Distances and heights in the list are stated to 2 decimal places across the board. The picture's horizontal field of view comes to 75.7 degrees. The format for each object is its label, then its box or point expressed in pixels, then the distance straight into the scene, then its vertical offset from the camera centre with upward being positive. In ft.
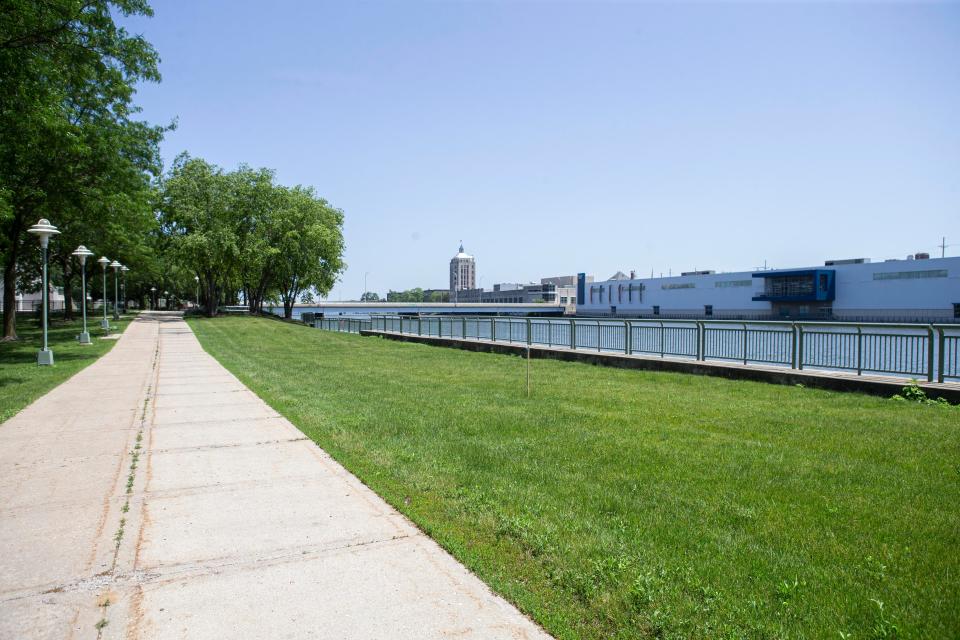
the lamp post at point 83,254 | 78.39 +6.31
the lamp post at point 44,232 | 53.42 +6.29
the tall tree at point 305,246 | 189.26 +17.96
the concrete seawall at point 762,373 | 33.47 -4.82
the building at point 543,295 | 582.35 +6.80
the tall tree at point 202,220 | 160.04 +22.33
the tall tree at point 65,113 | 47.03 +17.66
